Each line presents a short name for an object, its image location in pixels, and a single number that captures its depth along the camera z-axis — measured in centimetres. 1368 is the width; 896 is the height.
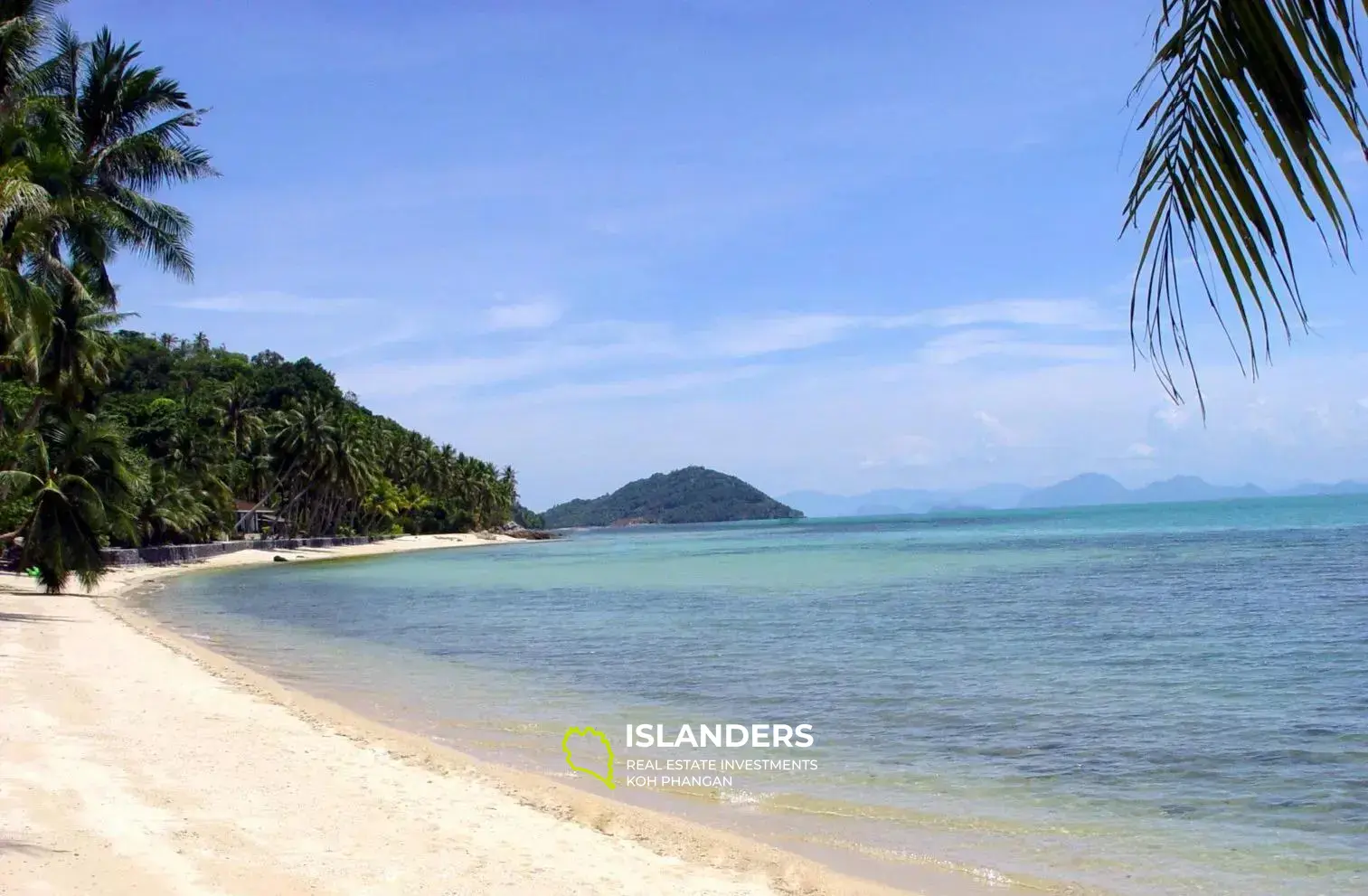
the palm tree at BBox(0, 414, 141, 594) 2206
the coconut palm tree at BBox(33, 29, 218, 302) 1981
